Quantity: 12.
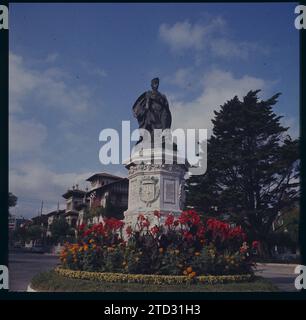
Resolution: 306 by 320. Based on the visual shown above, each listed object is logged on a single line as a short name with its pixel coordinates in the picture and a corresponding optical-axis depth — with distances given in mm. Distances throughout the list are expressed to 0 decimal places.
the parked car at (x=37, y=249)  46906
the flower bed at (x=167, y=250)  11398
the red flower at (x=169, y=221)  12281
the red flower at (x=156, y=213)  12961
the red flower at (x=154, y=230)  12141
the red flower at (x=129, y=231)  12366
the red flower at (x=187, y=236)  11938
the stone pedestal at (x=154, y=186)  14500
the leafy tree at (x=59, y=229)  48744
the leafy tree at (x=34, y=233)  51603
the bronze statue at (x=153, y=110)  16328
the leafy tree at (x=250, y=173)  31672
